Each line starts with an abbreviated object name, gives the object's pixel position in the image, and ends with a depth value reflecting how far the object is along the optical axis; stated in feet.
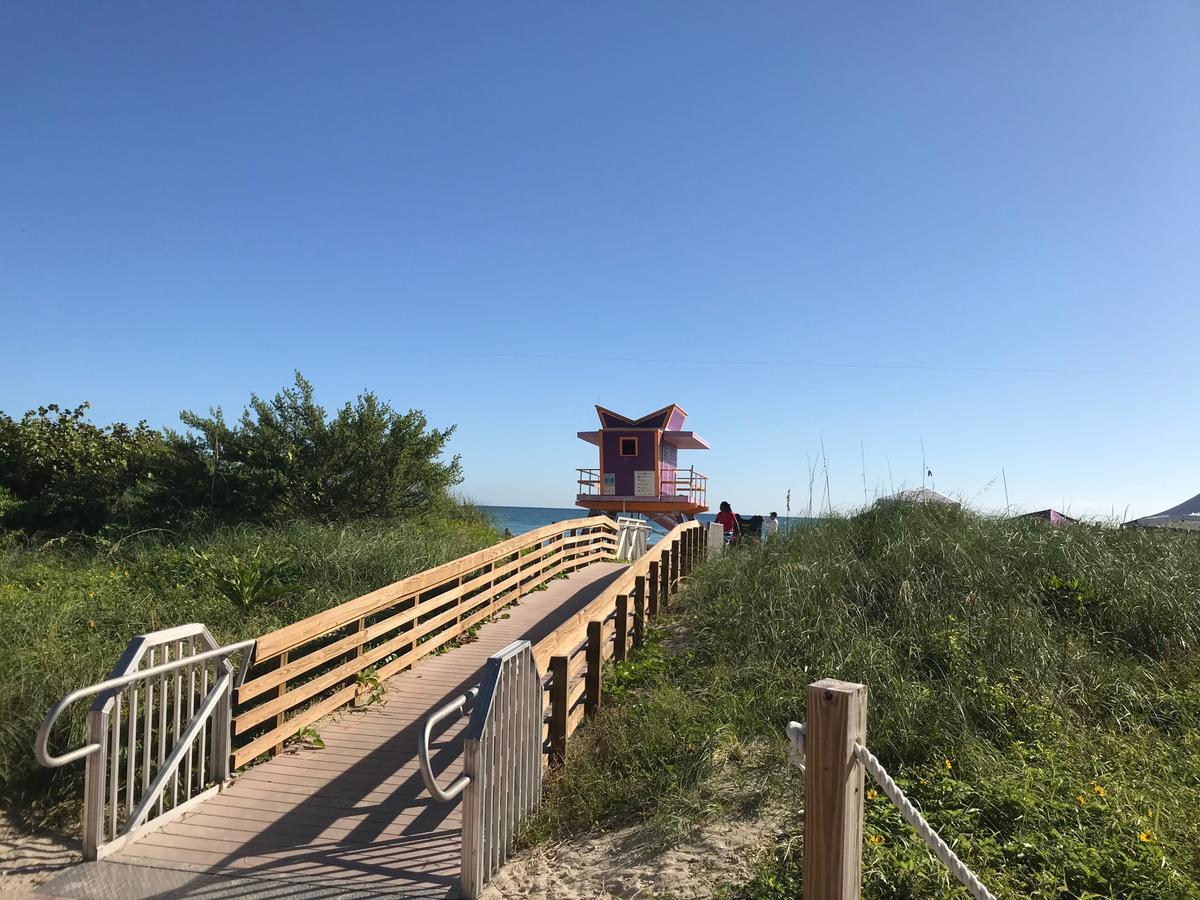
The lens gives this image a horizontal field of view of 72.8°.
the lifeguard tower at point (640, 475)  104.42
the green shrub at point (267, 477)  47.88
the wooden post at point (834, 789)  9.12
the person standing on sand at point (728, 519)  62.18
